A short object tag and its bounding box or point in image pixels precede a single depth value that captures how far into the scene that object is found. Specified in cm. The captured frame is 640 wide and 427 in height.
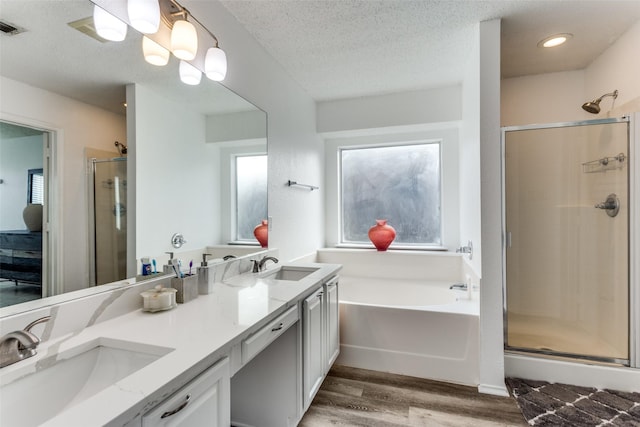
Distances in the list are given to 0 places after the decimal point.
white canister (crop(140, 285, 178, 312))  126
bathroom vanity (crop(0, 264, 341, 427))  74
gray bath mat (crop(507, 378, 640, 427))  173
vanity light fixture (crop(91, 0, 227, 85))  121
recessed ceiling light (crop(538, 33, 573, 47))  224
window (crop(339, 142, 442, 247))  357
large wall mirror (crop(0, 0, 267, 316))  96
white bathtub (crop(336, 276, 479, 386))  216
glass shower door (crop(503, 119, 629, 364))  222
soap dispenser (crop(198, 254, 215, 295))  156
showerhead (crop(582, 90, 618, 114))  239
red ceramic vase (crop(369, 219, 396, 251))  345
